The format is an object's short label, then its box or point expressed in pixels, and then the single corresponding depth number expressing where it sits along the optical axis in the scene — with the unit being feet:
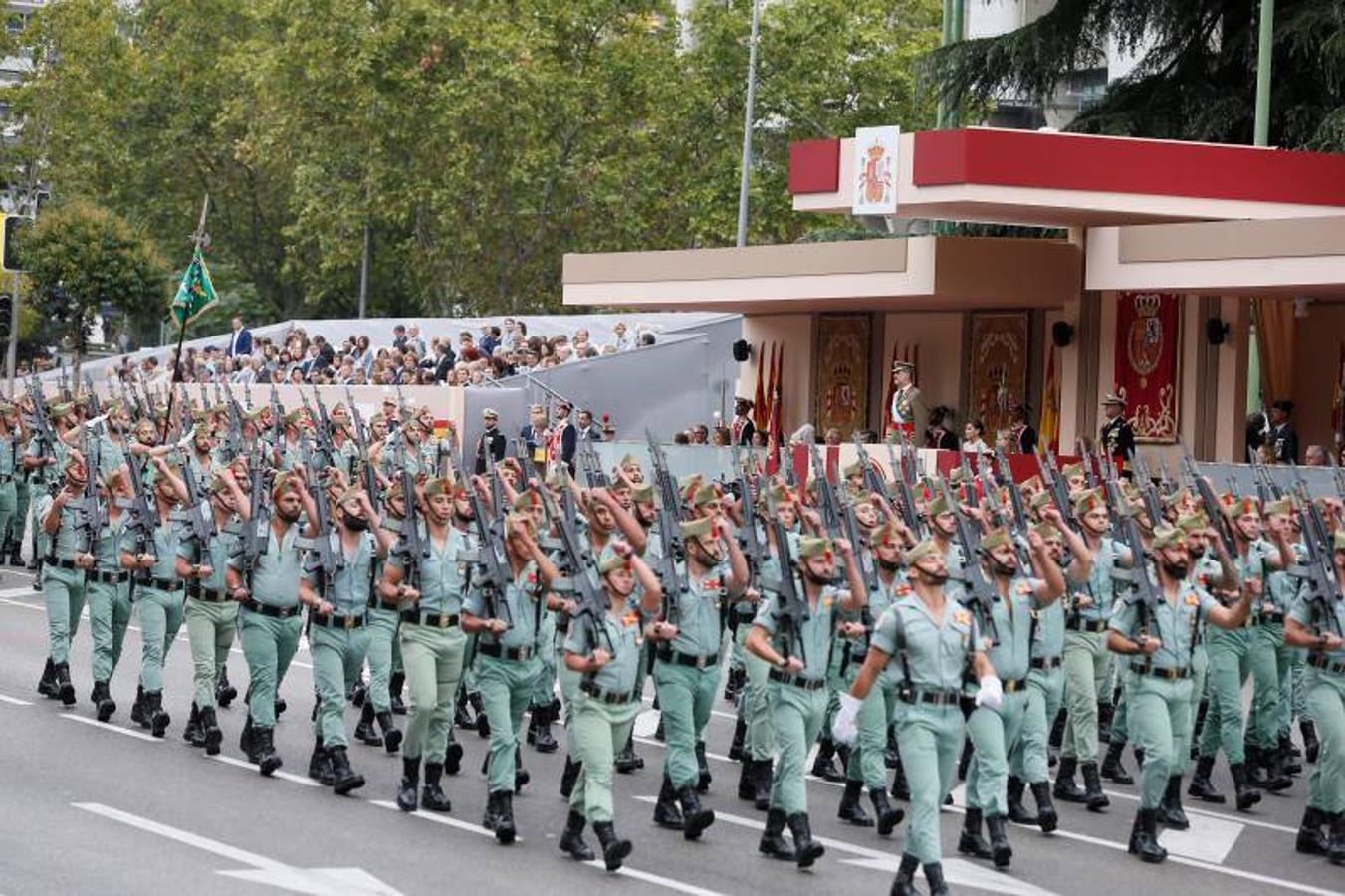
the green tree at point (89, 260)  199.11
